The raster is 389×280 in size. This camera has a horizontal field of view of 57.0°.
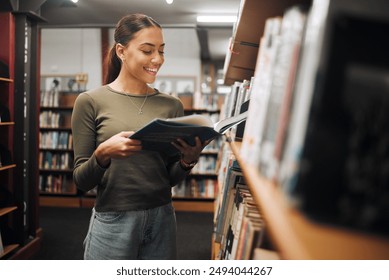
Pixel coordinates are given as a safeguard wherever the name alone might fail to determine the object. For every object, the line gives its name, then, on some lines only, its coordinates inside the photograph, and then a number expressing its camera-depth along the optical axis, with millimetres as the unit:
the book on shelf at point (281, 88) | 446
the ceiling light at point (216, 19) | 3332
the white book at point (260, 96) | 541
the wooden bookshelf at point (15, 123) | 2639
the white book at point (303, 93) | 375
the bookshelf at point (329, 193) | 354
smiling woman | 1202
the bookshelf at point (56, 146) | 4836
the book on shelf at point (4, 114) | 2584
